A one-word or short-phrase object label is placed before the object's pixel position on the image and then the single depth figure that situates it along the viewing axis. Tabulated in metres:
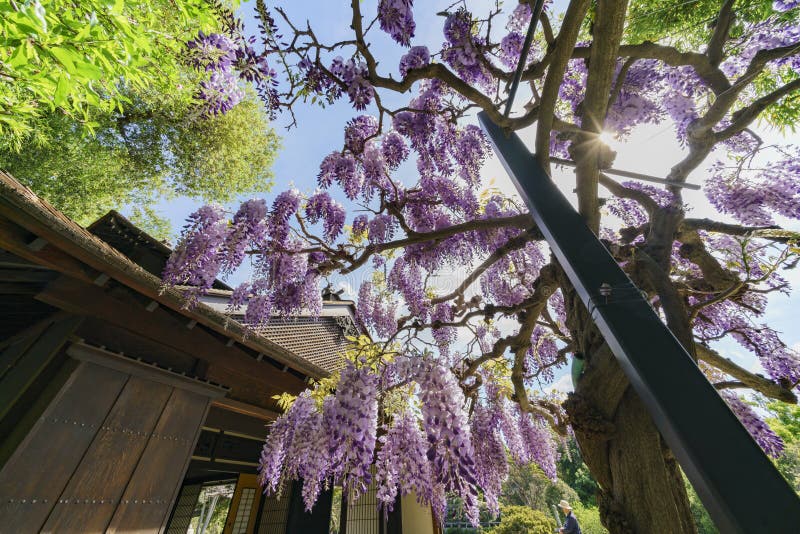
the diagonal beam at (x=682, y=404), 0.71
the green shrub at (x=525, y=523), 9.26
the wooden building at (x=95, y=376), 2.06
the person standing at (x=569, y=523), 7.01
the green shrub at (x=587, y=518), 16.48
